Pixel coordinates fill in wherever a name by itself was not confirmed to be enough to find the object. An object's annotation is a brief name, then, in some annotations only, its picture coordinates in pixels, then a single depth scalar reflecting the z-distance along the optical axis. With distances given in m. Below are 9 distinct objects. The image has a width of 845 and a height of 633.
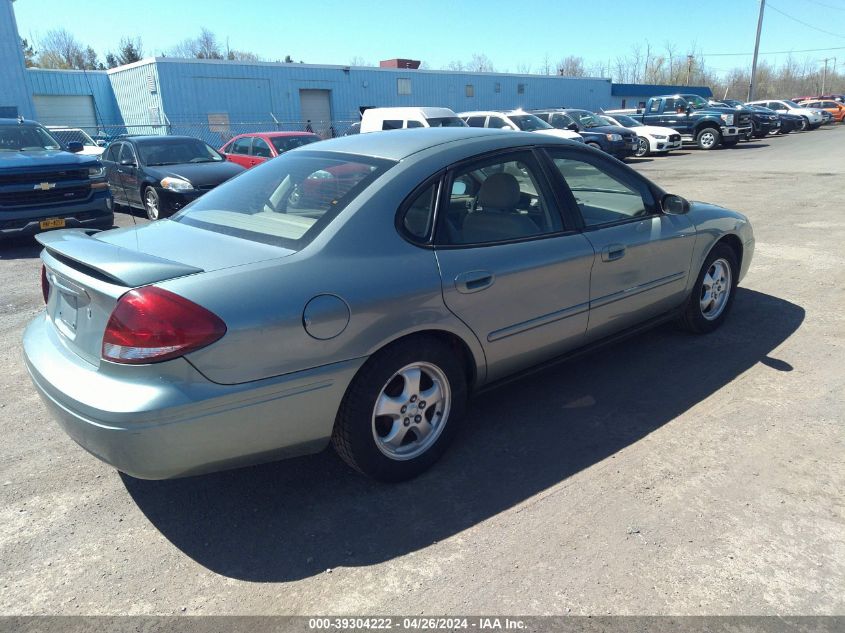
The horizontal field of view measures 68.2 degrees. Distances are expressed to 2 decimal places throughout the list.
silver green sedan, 2.39
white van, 16.94
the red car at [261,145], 12.70
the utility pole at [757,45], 42.46
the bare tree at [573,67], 83.00
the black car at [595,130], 19.80
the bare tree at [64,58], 59.80
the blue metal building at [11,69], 23.78
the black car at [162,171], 10.23
